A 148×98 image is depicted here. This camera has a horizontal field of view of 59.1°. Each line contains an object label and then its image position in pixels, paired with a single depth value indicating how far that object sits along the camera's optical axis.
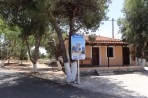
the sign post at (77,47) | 8.90
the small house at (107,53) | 13.62
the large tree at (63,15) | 7.78
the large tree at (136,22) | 11.98
